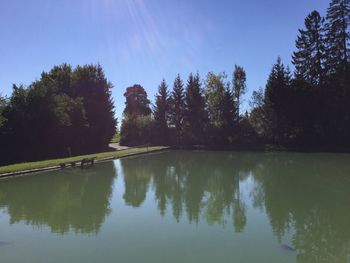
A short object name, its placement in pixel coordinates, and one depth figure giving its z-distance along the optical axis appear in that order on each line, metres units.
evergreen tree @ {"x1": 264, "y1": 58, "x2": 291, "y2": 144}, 38.50
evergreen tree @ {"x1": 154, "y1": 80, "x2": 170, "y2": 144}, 46.09
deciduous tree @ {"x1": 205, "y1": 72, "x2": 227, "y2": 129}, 43.94
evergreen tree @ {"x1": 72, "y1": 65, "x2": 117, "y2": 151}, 36.62
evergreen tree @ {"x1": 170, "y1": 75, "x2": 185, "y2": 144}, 46.72
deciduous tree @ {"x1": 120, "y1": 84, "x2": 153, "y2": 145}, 46.12
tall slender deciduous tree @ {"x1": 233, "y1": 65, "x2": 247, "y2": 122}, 46.12
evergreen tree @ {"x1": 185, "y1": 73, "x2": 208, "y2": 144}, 44.59
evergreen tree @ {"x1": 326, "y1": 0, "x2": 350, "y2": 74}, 37.69
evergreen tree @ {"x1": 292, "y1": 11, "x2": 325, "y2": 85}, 39.28
